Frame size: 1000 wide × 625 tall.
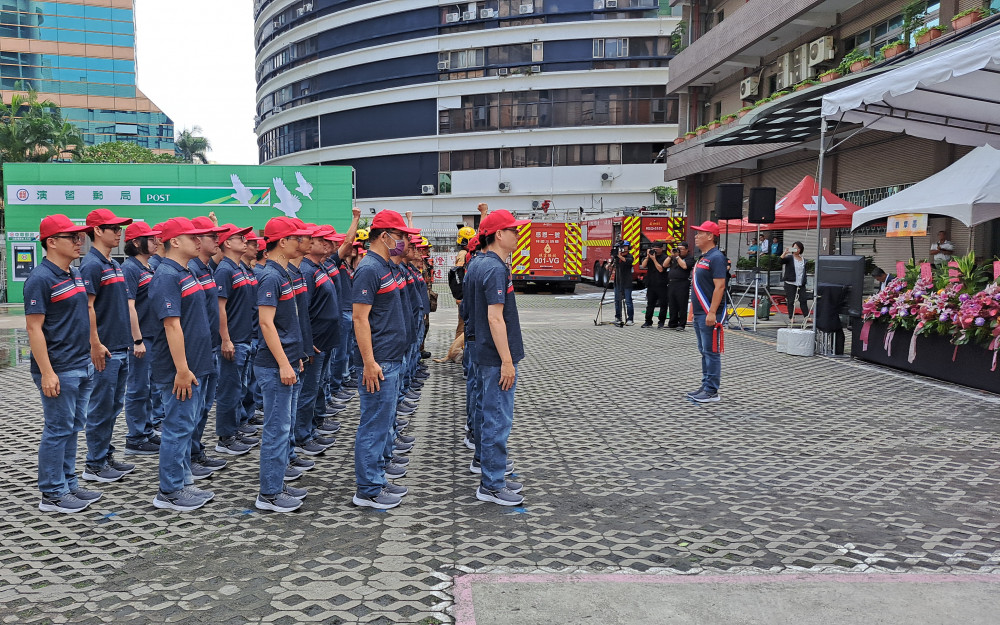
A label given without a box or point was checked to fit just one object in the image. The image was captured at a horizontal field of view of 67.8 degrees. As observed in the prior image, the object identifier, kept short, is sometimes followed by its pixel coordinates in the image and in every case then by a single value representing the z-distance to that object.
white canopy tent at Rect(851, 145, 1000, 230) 11.28
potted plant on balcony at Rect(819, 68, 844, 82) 19.39
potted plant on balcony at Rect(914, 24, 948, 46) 15.88
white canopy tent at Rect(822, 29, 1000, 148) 9.04
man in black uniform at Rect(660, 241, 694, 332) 16.27
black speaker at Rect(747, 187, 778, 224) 14.33
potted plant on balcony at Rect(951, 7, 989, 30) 14.71
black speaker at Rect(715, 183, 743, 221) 14.95
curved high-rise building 48.00
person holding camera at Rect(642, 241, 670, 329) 16.84
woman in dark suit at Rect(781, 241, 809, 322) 16.52
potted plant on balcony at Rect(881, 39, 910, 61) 17.06
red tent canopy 17.31
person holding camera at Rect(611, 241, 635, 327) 16.91
